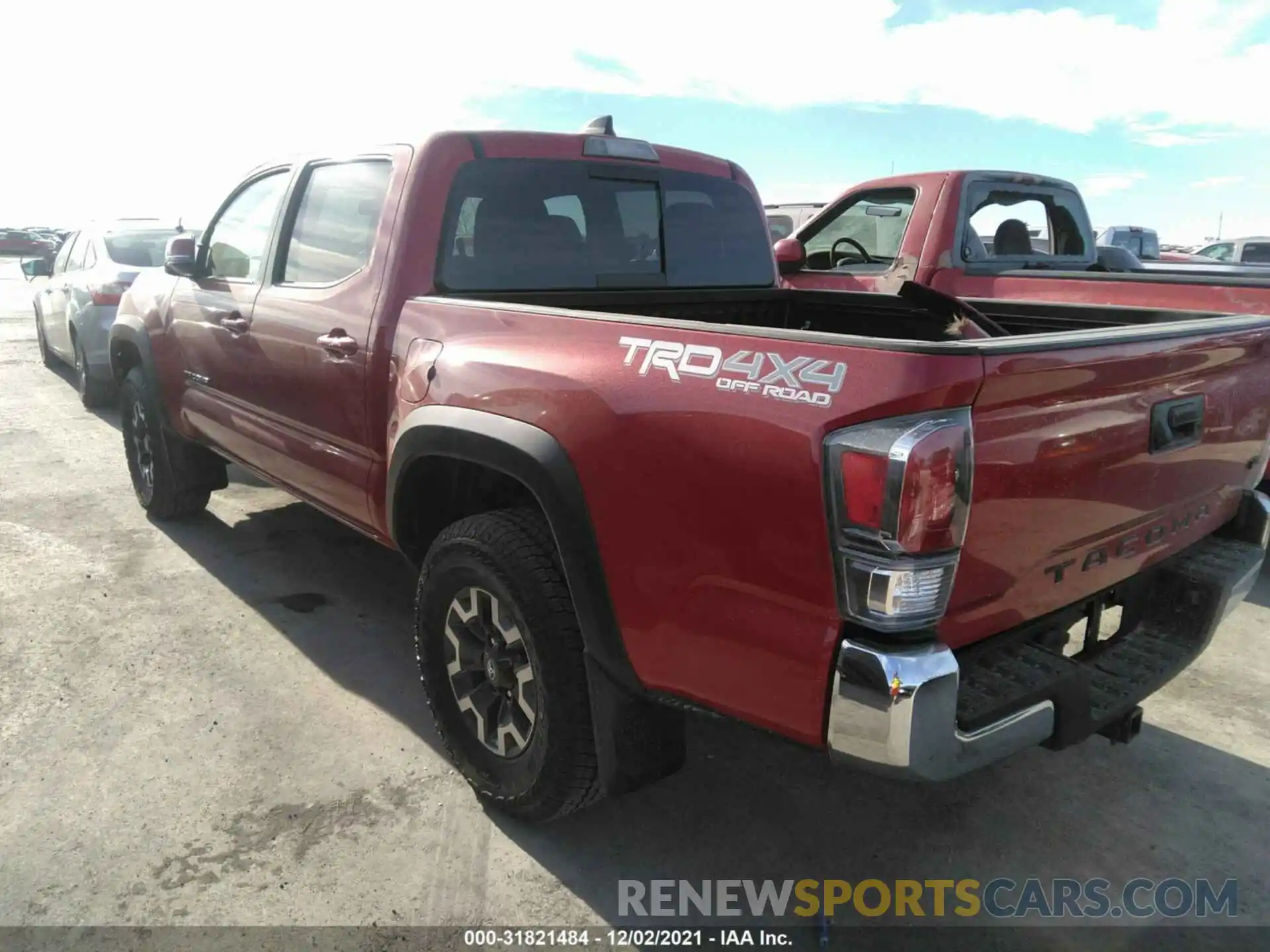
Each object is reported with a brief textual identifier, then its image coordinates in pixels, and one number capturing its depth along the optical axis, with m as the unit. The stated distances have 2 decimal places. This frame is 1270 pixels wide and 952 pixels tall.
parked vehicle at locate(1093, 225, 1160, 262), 14.31
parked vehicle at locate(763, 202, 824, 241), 8.59
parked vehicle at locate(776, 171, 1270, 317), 5.15
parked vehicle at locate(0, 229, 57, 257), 40.75
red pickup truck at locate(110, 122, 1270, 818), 1.79
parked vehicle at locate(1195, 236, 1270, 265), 15.16
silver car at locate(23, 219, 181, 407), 7.97
